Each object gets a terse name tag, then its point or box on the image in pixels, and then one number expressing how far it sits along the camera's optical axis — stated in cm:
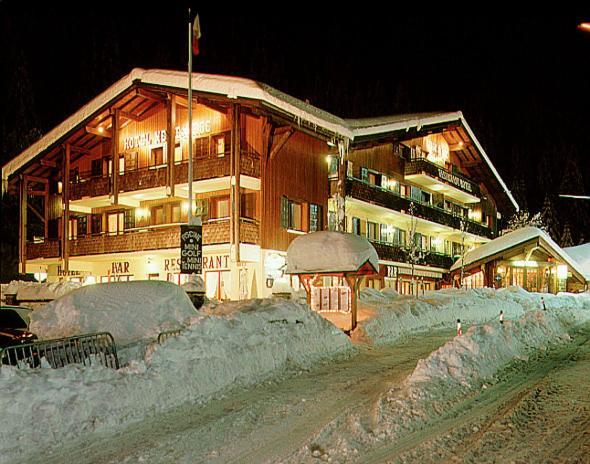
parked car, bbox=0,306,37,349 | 1234
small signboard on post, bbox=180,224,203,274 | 1923
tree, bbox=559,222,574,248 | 8031
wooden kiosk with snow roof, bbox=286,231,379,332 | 1892
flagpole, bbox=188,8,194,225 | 2173
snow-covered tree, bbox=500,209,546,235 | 6488
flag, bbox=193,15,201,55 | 2369
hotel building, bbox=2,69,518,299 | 2794
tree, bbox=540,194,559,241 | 8088
